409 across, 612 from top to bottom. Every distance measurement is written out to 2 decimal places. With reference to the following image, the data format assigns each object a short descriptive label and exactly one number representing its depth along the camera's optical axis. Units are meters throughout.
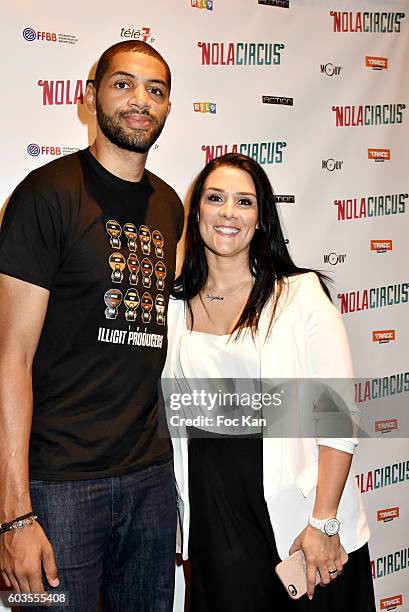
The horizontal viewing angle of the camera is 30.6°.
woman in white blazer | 1.93
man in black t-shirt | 1.66
